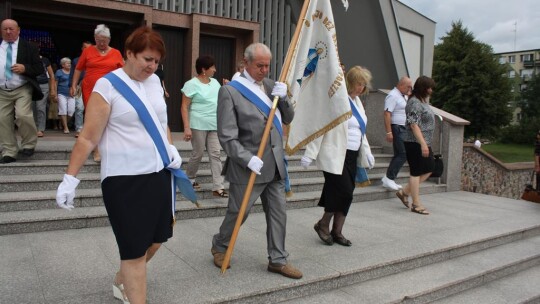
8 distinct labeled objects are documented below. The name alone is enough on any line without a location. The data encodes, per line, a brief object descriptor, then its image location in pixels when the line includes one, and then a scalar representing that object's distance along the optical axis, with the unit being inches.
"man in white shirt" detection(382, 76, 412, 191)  299.3
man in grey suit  146.0
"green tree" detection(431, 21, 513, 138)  1337.4
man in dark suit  223.5
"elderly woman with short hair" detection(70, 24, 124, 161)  235.3
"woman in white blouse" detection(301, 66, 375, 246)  184.5
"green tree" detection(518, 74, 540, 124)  2571.4
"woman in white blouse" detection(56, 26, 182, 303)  104.3
